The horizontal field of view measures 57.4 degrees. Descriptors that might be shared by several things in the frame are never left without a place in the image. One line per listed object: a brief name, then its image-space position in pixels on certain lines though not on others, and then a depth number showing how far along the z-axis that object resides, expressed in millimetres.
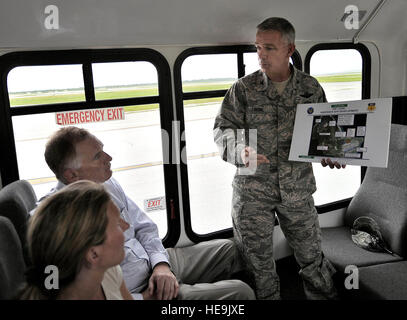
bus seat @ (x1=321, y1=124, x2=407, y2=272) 2900
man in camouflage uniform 2449
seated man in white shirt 1850
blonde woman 1084
